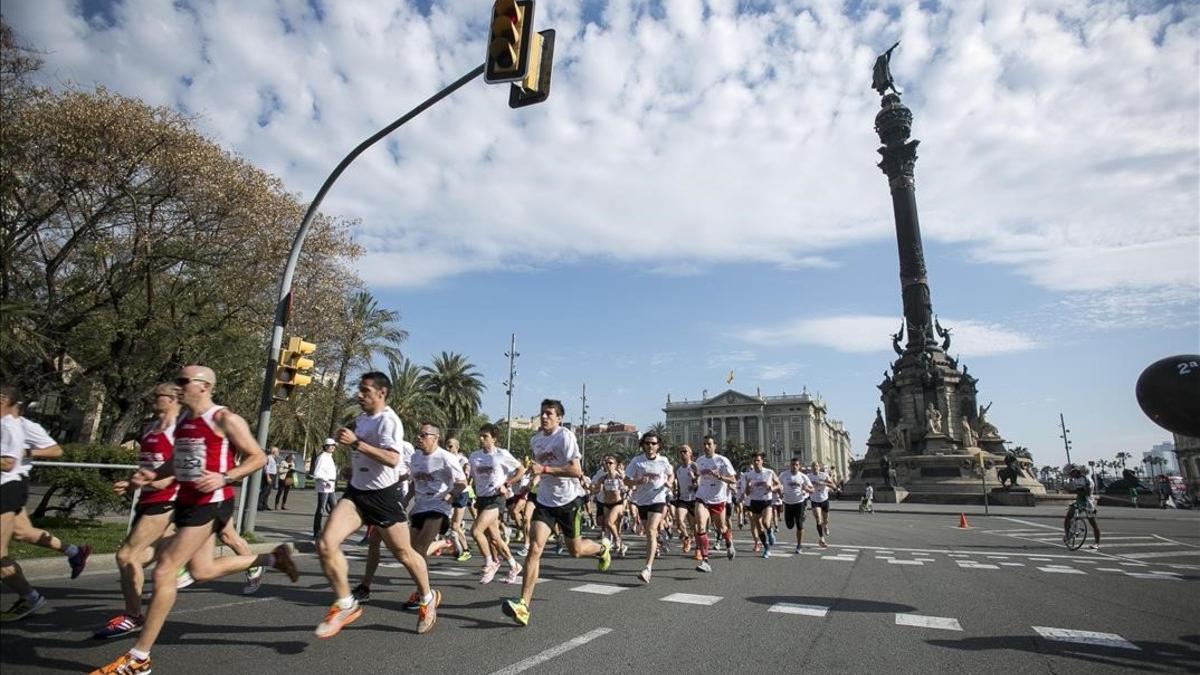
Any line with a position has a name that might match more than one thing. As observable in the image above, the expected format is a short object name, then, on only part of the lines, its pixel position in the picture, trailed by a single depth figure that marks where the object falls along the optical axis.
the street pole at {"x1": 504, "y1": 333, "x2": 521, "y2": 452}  44.41
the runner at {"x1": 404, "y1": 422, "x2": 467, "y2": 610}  6.89
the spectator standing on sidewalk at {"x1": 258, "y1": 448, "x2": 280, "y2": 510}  16.73
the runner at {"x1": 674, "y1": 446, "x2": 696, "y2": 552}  11.84
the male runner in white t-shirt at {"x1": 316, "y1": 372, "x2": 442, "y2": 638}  4.93
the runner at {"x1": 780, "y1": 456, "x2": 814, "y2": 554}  12.56
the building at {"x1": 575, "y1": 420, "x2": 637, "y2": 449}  136.12
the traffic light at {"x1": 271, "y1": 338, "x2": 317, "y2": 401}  10.35
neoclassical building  117.81
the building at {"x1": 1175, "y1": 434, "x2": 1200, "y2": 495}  81.29
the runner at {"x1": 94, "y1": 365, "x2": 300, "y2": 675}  3.97
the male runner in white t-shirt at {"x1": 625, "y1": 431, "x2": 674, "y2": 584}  8.69
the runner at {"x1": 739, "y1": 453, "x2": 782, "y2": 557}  11.37
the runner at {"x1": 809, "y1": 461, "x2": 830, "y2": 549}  13.76
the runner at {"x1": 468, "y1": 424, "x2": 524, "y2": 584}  7.97
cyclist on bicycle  13.07
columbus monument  39.66
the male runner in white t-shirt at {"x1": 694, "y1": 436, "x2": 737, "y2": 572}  10.29
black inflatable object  6.49
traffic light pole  10.00
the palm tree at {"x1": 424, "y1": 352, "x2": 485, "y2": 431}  45.69
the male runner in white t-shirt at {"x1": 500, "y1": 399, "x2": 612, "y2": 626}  5.95
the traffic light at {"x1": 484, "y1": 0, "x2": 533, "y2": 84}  6.66
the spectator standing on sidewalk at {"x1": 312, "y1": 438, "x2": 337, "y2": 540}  11.67
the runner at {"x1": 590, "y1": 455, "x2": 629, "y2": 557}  10.23
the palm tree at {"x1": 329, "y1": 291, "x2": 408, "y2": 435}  30.86
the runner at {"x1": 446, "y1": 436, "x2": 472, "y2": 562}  10.23
